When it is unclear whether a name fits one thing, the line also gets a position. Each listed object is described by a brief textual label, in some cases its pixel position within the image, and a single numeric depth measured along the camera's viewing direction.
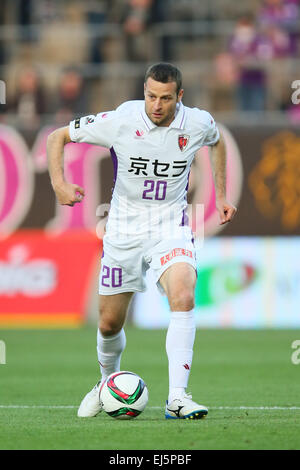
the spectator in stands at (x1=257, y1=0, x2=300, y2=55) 18.44
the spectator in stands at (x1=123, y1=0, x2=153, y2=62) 18.97
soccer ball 7.15
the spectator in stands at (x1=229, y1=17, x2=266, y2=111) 18.03
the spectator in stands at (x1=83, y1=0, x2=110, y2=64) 19.73
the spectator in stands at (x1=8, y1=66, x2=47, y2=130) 18.64
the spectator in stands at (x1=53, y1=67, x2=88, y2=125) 18.55
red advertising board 17.44
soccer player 7.44
